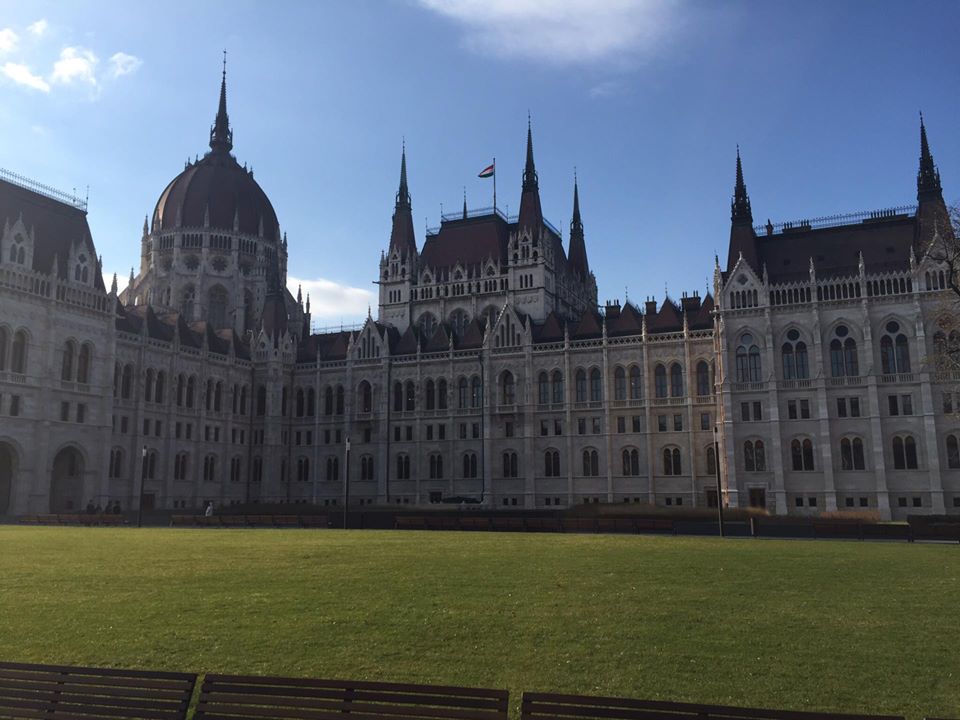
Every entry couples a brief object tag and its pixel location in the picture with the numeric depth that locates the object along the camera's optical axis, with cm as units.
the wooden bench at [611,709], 912
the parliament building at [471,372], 6712
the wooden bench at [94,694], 992
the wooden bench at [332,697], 949
